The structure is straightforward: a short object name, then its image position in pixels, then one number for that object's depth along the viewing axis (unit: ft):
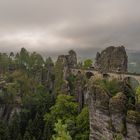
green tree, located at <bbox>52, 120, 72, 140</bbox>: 67.37
